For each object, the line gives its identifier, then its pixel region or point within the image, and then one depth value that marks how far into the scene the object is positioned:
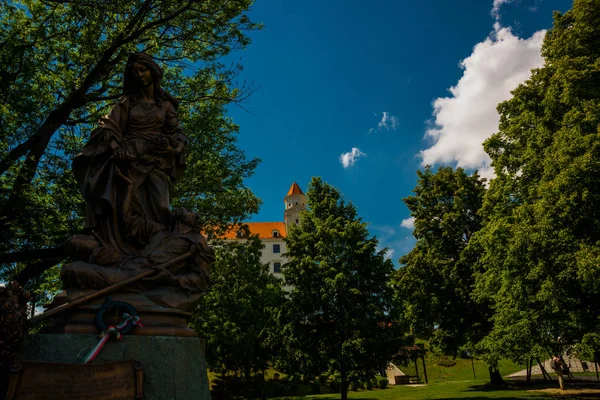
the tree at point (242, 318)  21.34
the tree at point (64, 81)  10.70
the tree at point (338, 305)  18.50
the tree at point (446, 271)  23.84
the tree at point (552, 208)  14.05
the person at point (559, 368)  17.93
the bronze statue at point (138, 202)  5.36
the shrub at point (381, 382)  28.14
